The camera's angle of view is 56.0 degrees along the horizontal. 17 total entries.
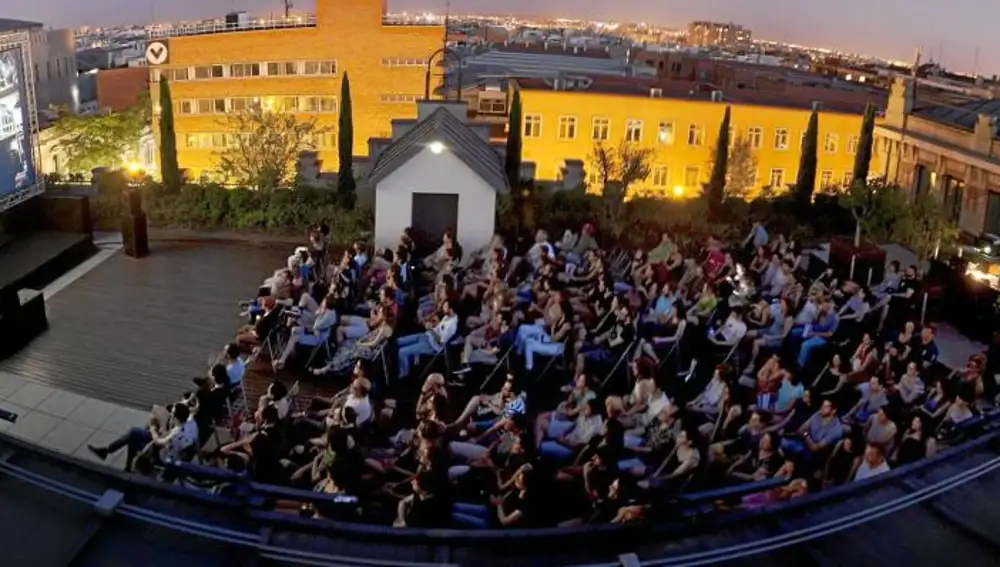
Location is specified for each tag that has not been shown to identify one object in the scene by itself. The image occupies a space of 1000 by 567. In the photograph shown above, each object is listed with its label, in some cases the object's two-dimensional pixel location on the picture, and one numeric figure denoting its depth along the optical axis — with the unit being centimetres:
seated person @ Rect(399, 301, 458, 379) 1203
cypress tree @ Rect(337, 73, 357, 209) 2209
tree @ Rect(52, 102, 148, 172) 3862
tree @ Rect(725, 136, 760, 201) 4003
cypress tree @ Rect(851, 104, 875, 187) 2825
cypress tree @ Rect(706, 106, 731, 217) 2300
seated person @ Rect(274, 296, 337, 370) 1236
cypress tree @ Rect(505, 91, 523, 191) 2281
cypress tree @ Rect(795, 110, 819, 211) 2356
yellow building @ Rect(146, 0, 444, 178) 6425
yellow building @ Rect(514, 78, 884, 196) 4678
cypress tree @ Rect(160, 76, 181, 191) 2203
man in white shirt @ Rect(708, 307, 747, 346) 1235
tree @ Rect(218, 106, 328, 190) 2275
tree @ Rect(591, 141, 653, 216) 2216
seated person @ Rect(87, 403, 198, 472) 916
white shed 1744
